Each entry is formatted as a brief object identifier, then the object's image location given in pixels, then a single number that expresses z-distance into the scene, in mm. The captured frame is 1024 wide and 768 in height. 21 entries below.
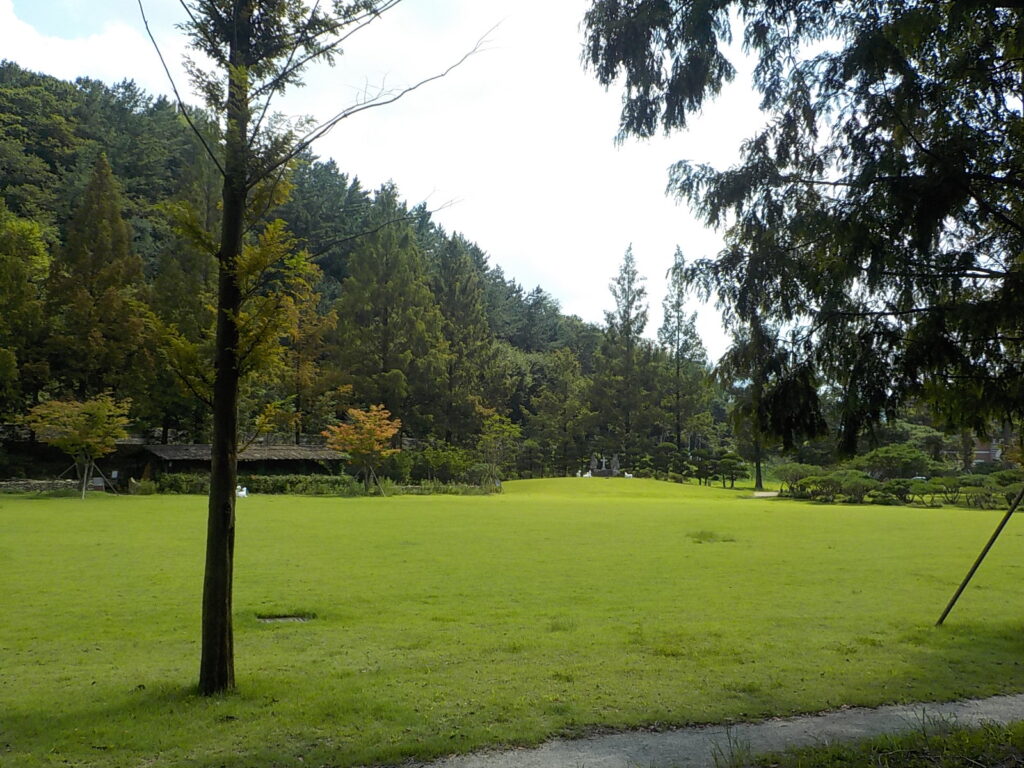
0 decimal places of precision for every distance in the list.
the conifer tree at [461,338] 46000
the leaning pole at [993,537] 7177
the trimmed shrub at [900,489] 30891
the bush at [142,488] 29078
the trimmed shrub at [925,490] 31750
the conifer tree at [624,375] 51500
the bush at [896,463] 38062
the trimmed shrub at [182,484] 30141
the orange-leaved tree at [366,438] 32312
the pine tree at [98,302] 32781
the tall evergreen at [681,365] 51531
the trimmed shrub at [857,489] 31953
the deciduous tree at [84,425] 26516
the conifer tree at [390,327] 42062
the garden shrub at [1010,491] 27125
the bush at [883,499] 30875
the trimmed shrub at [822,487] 33250
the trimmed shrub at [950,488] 29703
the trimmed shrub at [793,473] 37191
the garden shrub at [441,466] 38062
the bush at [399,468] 36781
